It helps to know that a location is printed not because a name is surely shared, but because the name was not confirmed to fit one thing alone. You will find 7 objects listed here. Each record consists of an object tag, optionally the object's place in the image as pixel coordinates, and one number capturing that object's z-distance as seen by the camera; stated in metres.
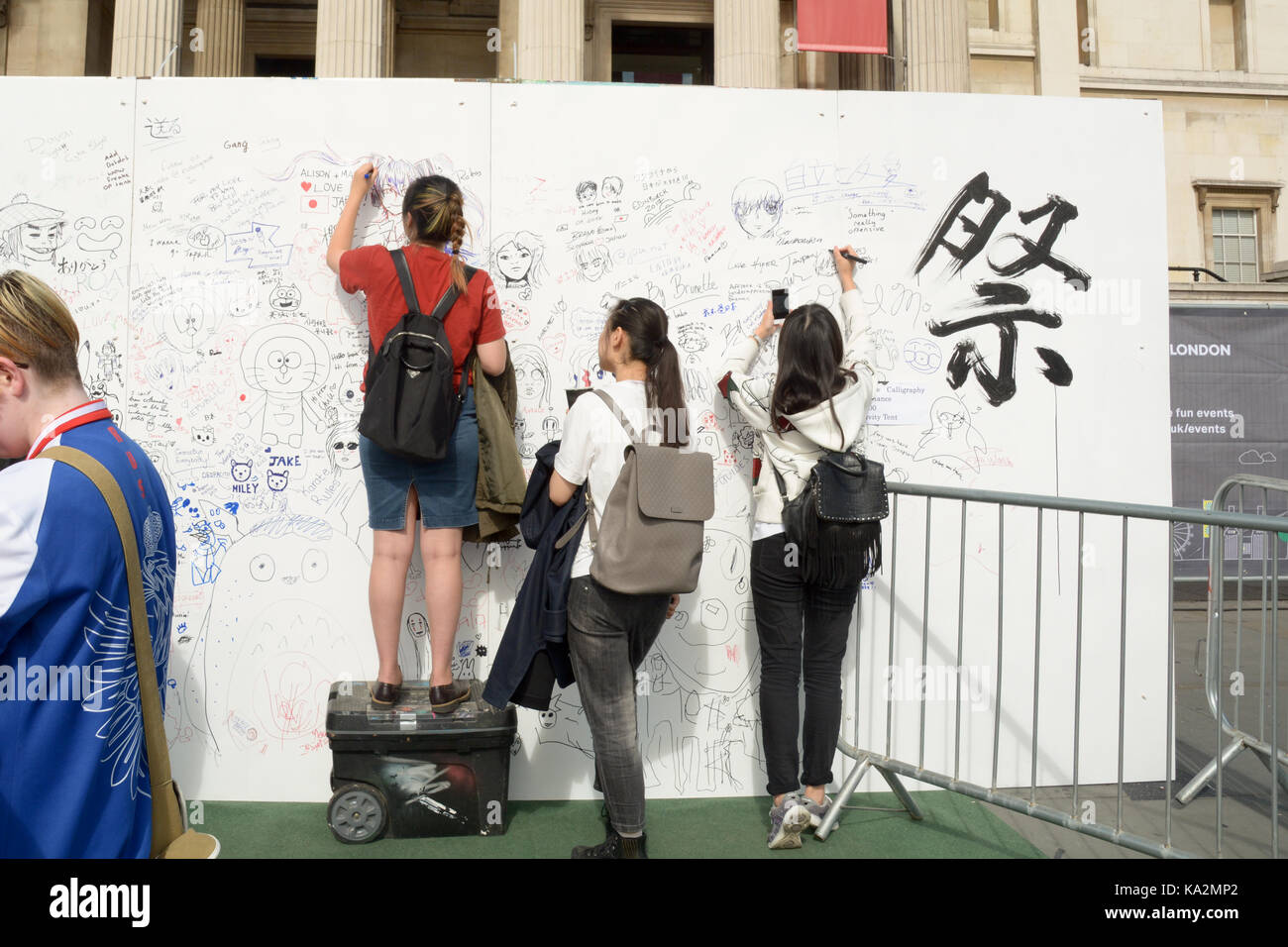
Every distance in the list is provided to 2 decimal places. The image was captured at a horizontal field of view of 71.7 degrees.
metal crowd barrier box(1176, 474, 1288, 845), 4.05
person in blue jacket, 1.80
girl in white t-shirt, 3.39
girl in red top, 3.92
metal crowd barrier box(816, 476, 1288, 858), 3.15
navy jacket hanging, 3.48
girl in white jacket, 3.77
